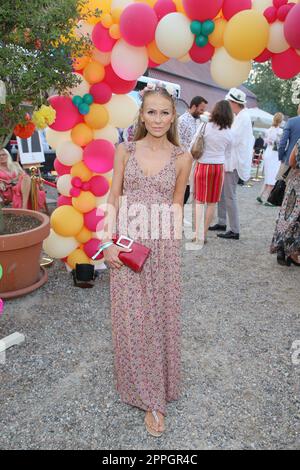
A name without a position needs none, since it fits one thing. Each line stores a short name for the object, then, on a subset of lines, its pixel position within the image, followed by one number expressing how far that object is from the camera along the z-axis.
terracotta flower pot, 3.14
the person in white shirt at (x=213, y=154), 4.52
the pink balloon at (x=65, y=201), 3.65
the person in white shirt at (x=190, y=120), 5.02
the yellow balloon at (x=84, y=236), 3.65
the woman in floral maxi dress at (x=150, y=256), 1.86
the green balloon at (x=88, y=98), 3.26
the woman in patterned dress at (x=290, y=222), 3.99
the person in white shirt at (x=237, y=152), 4.89
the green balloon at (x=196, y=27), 2.68
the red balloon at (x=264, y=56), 2.79
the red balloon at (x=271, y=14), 2.58
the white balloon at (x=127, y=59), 2.91
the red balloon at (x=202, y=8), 2.53
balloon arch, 2.60
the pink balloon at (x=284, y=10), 2.54
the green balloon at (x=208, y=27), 2.67
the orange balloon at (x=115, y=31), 2.86
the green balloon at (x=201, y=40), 2.75
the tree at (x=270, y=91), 34.75
